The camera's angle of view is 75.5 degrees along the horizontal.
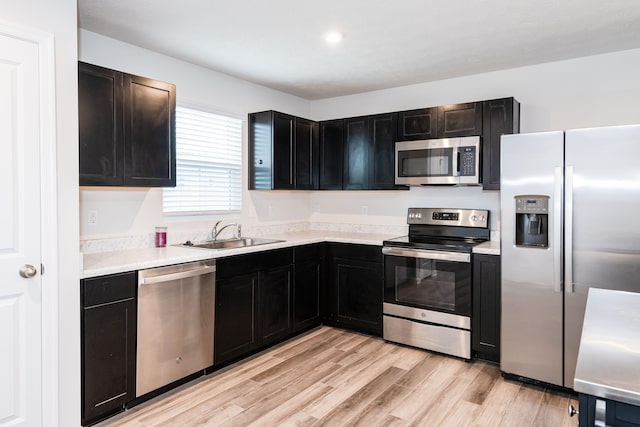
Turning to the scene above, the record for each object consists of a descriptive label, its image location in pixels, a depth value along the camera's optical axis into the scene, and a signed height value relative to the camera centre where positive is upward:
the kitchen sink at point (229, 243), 3.55 -0.34
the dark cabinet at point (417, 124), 3.84 +0.78
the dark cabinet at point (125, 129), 2.51 +0.50
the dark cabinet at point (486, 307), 3.24 -0.80
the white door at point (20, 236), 2.07 -0.16
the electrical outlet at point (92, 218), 2.94 -0.09
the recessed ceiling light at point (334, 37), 2.94 +1.23
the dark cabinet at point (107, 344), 2.33 -0.81
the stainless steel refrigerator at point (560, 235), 2.60 -0.19
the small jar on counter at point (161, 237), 3.30 -0.25
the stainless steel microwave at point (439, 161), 3.61 +0.41
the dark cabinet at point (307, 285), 3.87 -0.77
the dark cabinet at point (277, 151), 4.06 +0.56
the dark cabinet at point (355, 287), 3.89 -0.79
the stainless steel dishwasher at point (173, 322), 2.60 -0.79
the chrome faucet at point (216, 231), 3.81 -0.24
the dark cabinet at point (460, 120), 3.60 +0.78
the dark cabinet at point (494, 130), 3.47 +0.65
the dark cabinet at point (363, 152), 4.14 +0.56
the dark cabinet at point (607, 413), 1.00 -0.51
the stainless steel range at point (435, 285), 3.41 -0.68
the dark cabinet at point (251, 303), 3.12 -0.80
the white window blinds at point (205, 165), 3.59 +0.38
